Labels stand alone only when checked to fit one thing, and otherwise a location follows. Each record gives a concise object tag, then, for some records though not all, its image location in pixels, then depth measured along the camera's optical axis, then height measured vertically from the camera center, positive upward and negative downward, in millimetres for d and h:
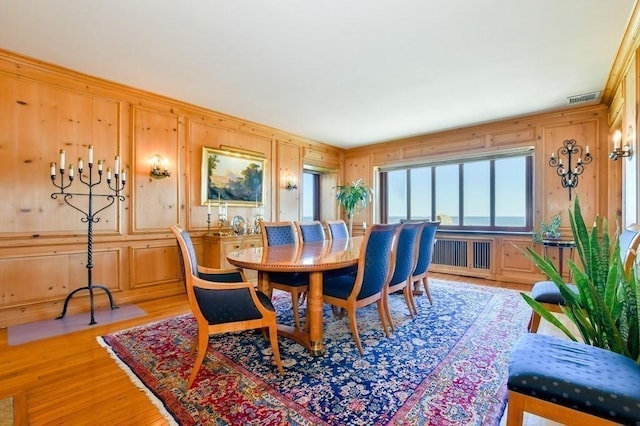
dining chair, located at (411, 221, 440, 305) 3301 -435
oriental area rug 1574 -1059
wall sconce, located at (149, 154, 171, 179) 3822 +603
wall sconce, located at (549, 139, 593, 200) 4156 +744
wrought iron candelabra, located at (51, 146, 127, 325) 3043 +219
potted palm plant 6203 +362
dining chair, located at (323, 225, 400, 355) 2264 -550
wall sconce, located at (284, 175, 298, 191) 5569 +576
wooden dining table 2074 -366
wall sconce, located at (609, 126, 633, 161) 2748 +687
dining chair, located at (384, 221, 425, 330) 2715 -472
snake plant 1323 -393
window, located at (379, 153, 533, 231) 4809 +385
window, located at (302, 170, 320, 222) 6629 +415
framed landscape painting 4379 +572
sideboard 4094 -465
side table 3803 -406
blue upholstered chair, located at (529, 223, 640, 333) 1632 -572
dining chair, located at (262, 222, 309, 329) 2668 -590
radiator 4941 -689
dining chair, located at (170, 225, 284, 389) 1835 -599
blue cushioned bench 996 -612
